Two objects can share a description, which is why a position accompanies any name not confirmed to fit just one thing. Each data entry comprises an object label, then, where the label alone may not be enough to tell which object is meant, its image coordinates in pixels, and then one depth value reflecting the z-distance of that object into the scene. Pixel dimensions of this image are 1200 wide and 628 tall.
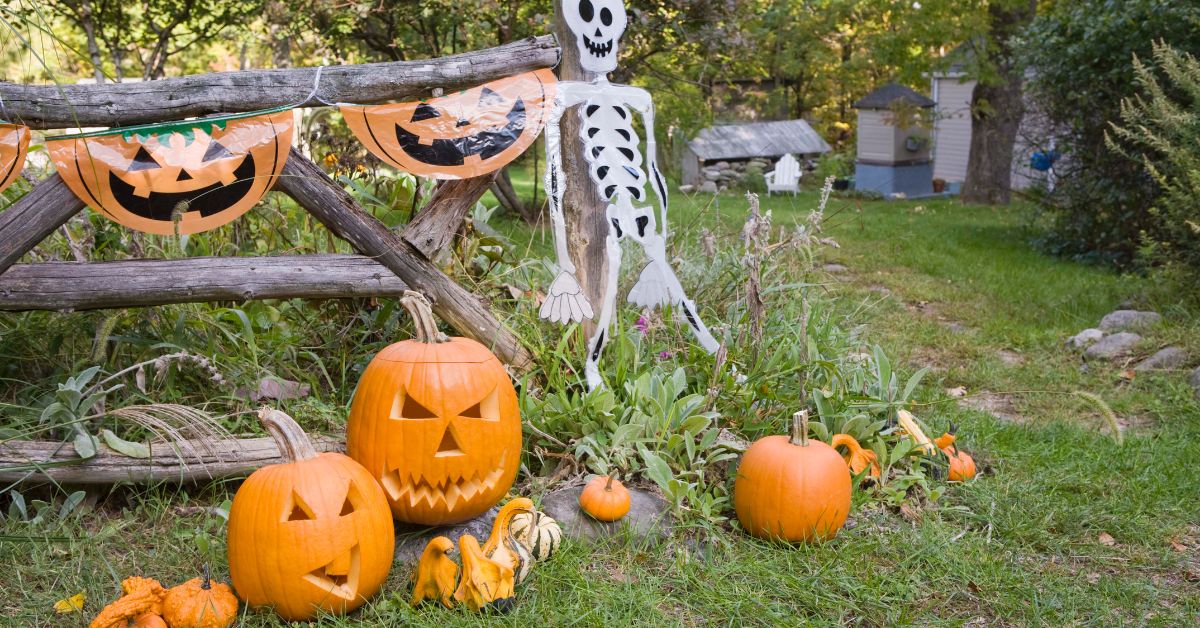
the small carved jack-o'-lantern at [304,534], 2.33
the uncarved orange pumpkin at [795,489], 2.84
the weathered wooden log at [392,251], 3.20
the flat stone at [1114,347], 5.11
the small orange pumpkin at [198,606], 2.30
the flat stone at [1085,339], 5.30
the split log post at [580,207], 3.48
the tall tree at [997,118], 11.96
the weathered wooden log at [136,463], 2.86
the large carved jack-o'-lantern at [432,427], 2.64
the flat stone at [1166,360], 4.86
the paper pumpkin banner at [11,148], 2.72
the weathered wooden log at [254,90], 2.78
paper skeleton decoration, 3.43
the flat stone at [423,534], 2.74
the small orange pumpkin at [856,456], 3.24
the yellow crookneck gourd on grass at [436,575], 2.46
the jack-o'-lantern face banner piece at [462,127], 3.17
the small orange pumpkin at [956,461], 3.43
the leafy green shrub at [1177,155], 5.41
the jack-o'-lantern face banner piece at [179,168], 2.81
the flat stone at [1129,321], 5.40
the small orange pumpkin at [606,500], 2.82
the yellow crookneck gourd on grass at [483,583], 2.43
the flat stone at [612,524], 2.88
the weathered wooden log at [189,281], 2.93
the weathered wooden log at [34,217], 2.79
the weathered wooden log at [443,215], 3.36
